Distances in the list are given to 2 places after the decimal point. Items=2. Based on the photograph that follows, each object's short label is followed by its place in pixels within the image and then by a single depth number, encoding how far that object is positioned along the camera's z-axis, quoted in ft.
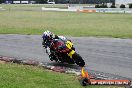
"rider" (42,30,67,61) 48.98
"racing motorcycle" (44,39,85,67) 46.57
